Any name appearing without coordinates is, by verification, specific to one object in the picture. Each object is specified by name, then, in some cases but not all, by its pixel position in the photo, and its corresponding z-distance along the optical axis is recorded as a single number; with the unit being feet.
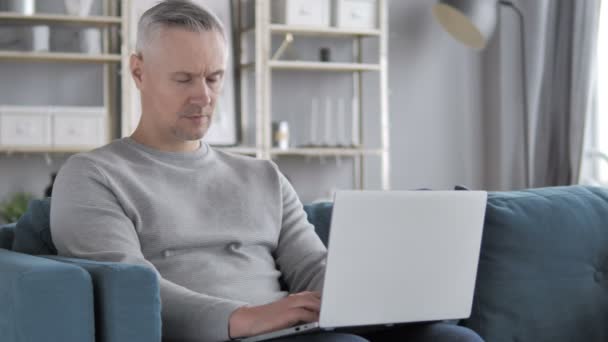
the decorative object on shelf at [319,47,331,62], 15.72
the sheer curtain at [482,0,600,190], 14.30
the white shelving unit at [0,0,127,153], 13.91
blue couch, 6.75
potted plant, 14.19
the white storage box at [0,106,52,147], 13.83
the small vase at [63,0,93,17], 14.28
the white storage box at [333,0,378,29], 15.35
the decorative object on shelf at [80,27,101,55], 14.29
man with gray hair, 5.29
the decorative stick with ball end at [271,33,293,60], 15.49
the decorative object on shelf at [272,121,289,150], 15.33
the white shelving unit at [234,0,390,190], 14.87
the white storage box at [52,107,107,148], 13.99
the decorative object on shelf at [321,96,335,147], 16.40
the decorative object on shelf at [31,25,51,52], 14.03
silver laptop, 4.87
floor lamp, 14.64
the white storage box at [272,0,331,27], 15.02
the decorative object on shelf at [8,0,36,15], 13.97
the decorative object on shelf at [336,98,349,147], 16.47
